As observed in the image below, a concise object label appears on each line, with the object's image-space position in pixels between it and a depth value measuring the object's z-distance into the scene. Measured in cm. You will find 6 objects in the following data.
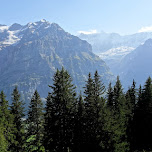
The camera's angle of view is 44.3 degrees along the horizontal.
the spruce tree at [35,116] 4175
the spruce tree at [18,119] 3819
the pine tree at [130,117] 4232
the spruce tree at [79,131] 3034
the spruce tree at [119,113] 2625
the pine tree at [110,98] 4891
